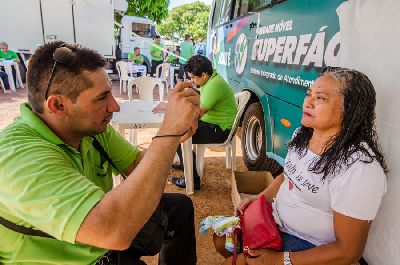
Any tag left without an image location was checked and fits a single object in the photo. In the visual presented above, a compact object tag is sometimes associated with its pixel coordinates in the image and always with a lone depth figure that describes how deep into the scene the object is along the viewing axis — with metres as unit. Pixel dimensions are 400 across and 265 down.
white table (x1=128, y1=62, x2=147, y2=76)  10.97
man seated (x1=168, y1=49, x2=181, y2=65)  14.67
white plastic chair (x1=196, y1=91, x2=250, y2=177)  3.55
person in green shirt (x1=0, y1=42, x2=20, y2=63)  9.51
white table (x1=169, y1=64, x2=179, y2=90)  12.26
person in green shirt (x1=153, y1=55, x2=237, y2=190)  3.45
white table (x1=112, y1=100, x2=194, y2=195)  3.00
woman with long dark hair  1.26
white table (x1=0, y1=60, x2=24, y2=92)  9.09
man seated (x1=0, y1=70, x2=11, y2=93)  9.13
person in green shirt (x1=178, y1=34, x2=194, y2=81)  12.12
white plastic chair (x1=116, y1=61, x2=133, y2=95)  10.08
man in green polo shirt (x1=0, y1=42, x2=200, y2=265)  0.91
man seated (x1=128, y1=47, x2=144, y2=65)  11.96
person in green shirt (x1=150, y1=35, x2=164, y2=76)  12.02
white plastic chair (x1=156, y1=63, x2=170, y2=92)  10.54
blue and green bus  2.29
